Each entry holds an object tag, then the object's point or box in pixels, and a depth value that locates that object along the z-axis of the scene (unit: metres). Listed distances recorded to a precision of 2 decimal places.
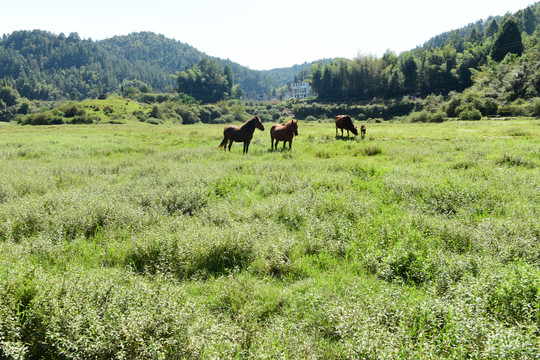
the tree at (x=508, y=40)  92.19
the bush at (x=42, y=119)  71.27
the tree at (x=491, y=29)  149.25
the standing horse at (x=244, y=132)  20.00
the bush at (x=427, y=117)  53.78
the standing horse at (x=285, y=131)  20.98
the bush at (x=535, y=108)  44.54
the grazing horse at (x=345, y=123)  27.47
